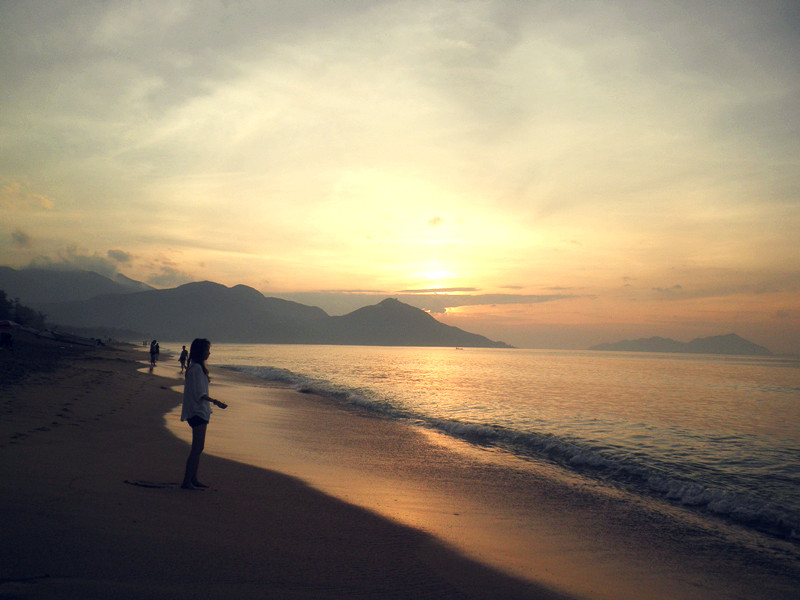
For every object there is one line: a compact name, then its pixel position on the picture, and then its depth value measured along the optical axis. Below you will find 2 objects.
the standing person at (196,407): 7.58
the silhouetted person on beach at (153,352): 43.44
